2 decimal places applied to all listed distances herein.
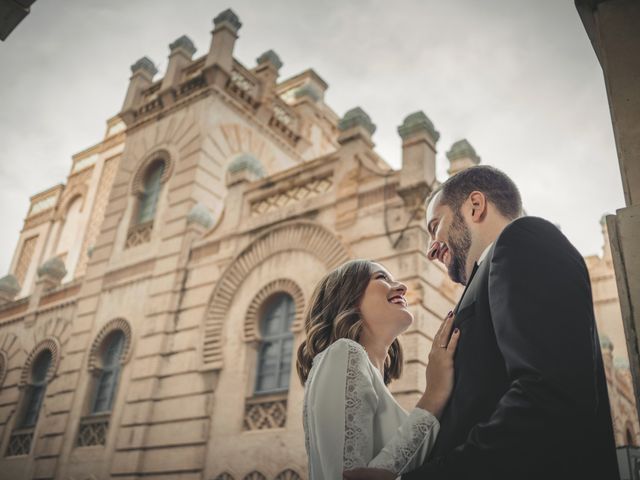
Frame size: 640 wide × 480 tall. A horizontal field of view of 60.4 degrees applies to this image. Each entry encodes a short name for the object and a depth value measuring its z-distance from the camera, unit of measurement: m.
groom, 1.35
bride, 1.73
